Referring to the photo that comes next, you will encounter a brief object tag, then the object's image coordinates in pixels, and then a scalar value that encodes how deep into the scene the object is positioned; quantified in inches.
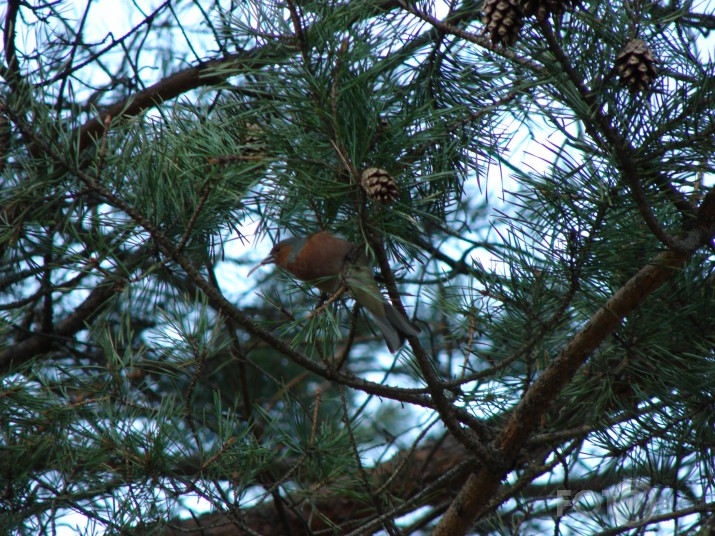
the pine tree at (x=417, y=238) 174.2
